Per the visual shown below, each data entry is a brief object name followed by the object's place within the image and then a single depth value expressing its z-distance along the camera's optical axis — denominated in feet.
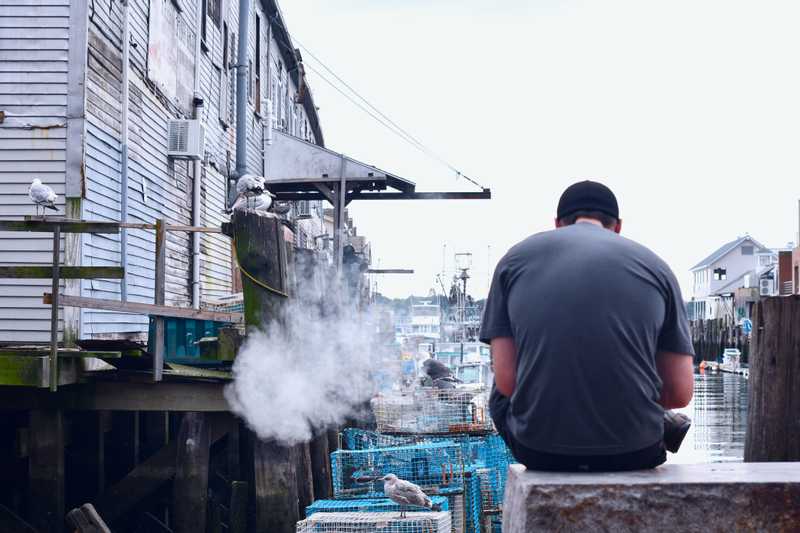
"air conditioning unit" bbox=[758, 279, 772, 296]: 250.57
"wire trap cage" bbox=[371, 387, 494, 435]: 34.27
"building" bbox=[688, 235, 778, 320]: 289.74
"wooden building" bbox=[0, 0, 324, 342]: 36.70
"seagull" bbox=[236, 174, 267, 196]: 34.63
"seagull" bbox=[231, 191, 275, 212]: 33.94
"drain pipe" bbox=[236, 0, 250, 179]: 63.93
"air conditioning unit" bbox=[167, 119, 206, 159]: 50.75
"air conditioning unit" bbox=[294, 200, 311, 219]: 89.92
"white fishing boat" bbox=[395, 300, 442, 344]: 228.43
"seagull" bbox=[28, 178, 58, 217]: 32.04
